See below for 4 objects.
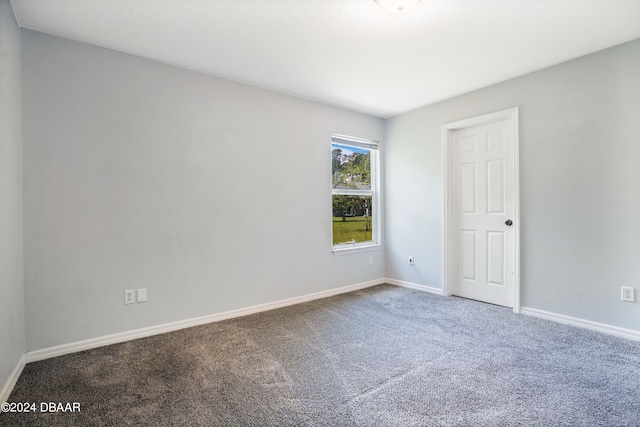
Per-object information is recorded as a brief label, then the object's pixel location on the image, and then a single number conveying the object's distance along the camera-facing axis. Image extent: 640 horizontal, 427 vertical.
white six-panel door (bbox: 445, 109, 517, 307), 3.42
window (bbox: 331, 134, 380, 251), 4.16
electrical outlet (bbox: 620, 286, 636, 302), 2.57
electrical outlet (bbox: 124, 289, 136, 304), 2.64
